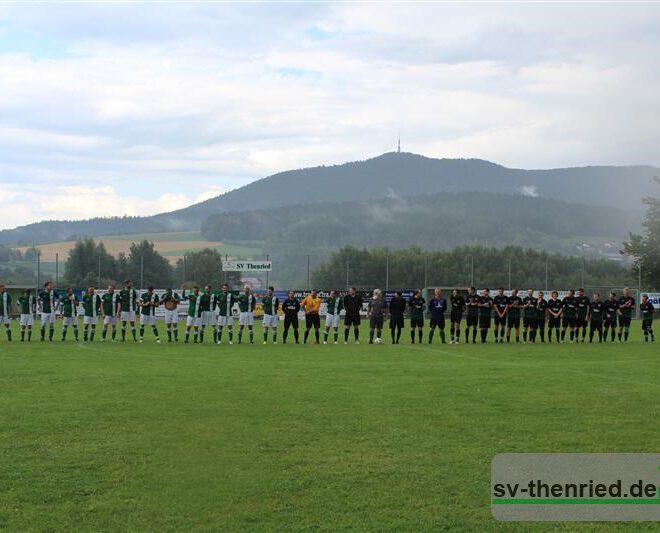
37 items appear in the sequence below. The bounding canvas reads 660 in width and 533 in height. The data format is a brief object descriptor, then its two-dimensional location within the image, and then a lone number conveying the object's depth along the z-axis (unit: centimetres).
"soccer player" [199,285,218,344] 3072
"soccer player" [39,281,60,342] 3108
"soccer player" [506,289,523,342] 3138
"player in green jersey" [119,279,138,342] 3050
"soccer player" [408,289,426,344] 3017
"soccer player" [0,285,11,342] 3278
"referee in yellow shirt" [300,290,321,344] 3033
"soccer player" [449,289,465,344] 3036
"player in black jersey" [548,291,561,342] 3138
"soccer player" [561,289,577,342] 3169
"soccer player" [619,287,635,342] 3228
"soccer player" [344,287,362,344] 3078
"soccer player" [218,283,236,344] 3069
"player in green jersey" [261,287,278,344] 3111
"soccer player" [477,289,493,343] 3080
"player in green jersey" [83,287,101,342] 3044
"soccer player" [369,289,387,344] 3020
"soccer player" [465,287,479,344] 3109
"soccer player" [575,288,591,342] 3184
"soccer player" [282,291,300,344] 3025
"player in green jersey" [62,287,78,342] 3084
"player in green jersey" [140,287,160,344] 3093
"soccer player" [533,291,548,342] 3144
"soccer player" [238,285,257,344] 3081
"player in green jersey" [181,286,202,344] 3044
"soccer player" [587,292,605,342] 3198
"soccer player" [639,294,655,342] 3238
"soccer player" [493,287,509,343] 3122
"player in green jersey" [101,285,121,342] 3056
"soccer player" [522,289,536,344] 3139
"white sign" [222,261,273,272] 5694
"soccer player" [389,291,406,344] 3011
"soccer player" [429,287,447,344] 2992
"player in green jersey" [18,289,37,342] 3117
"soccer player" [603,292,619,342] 3222
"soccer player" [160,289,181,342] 3036
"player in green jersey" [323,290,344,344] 3130
